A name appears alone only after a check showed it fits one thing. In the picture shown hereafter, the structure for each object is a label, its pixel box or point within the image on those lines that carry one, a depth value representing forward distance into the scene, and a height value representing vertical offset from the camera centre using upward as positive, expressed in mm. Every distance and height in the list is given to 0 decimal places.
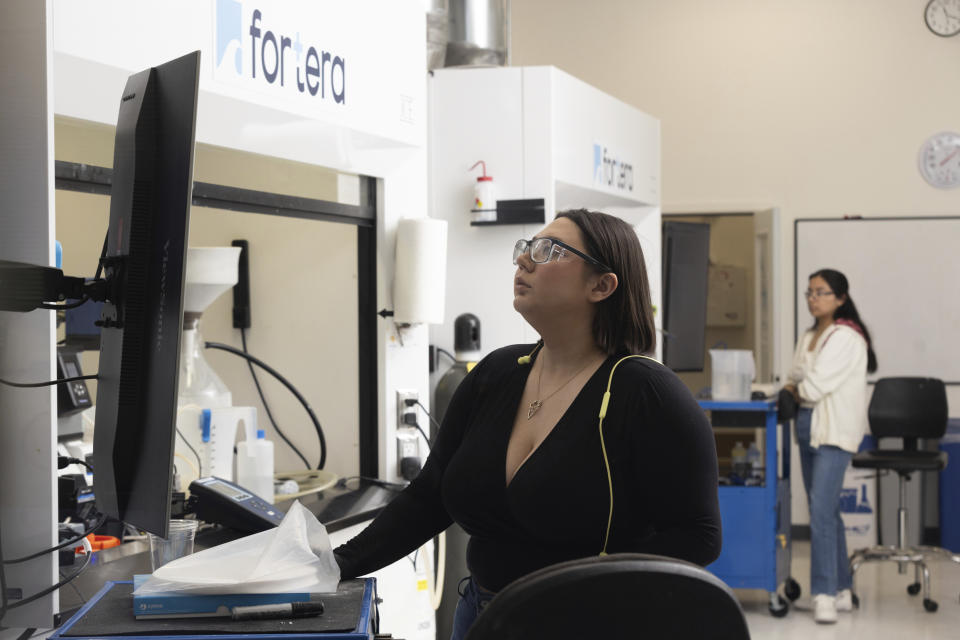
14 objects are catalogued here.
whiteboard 6309 +183
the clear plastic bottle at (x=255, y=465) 2739 -437
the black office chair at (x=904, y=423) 5125 -633
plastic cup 1796 -434
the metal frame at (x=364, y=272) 2848 +121
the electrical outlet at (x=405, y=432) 3283 -414
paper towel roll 3152 +127
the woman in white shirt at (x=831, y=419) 4676 -531
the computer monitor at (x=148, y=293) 1103 +18
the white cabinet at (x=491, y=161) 3939 +594
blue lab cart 4680 -1055
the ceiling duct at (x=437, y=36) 4039 +1121
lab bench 1239 -535
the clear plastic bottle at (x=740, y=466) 4758 -764
